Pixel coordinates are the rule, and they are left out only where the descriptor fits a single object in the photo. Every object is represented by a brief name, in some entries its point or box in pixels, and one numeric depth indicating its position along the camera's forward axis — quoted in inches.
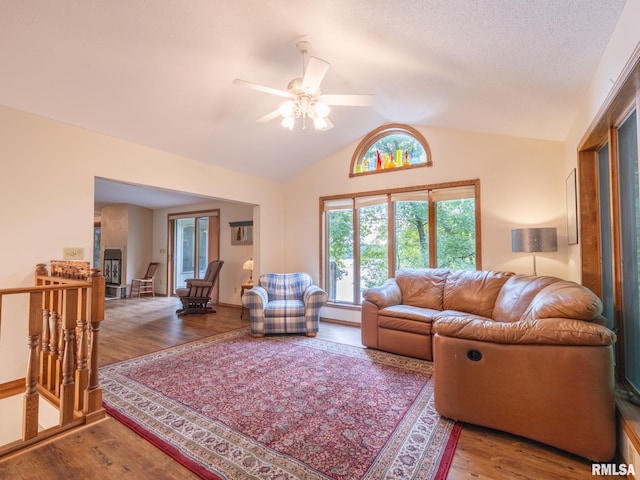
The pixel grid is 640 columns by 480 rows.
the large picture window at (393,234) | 158.9
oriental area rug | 64.6
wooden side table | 203.0
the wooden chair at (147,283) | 298.8
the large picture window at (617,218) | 70.9
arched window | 171.8
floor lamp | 117.7
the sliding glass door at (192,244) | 271.1
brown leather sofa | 62.9
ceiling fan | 92.9
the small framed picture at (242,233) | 245.6
